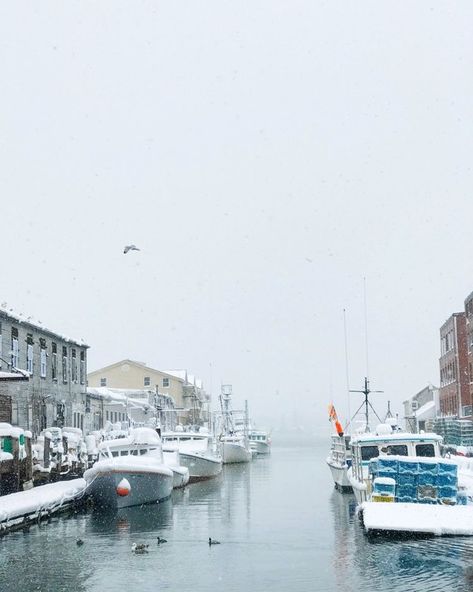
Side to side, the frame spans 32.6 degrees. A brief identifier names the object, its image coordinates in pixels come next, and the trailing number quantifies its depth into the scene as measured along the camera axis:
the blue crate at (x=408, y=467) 25.22
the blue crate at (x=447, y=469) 25.05
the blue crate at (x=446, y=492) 24.86
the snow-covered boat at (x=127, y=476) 31.97
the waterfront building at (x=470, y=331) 53.31
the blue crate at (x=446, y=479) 24.94
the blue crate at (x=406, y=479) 25.14
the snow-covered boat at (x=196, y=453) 53.38
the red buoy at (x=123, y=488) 31.98
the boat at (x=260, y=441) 111.47
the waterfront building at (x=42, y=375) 41.78
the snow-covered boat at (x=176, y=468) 44.59
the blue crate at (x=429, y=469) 25.12
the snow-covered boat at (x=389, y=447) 31.38
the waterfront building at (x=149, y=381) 98.81
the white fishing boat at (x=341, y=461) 38.77
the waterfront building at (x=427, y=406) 75.56
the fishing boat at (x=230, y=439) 79.62
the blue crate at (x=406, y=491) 25.06
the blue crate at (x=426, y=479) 25.05
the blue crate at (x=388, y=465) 25.25
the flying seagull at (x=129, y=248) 34.88
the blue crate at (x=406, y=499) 24.99
